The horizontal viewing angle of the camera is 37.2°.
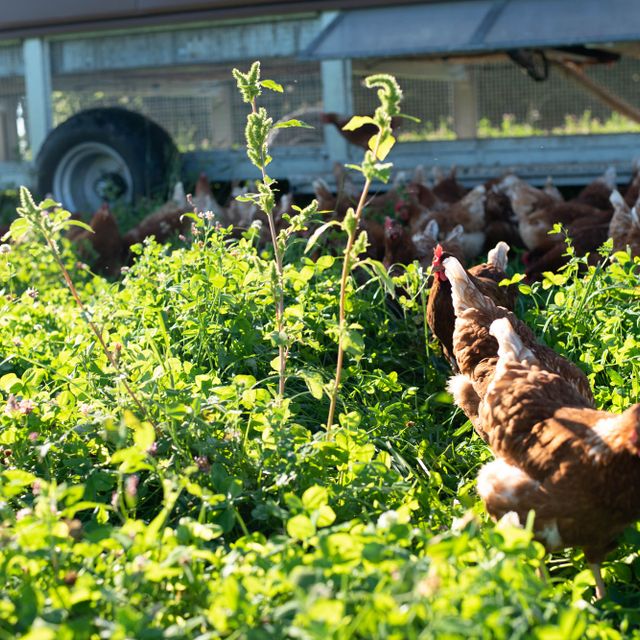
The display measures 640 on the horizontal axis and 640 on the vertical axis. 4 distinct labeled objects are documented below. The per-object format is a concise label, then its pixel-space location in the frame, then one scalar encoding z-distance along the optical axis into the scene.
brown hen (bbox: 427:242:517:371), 3.76
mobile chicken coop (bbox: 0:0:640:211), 7.14
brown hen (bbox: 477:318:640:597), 2.39
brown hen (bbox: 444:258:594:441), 3.09
